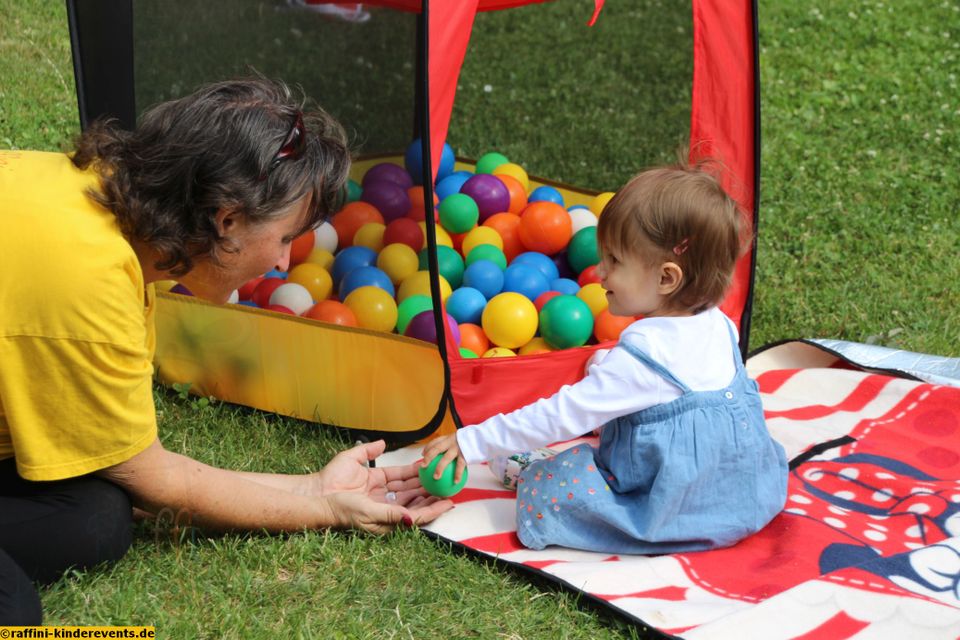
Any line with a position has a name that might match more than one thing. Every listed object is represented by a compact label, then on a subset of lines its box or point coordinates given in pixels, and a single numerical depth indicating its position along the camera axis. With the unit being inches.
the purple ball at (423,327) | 96.7
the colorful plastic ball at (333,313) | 101.5
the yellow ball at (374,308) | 100.1
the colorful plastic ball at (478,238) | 130.9
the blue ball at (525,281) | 122.0
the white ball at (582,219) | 135.3
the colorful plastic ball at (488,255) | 127.3
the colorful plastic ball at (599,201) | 140.9
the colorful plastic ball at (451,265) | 123.3
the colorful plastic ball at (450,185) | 138.8
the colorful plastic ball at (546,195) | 142.7
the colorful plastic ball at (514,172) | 147.8
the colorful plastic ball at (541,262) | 127.4
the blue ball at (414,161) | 96.8
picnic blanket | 75.3
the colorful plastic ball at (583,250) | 130.4
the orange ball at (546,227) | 131.8
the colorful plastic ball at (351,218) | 106.8
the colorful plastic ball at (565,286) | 125.1
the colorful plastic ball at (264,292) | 106.8
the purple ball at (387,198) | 100.9
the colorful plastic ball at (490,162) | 150.5
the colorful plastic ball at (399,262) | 100.0
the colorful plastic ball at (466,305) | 118.0
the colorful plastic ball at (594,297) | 117.3
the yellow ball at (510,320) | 113.0
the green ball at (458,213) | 131.3
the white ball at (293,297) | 104.3
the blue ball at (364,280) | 102.4
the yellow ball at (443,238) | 129.3
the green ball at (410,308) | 97.0
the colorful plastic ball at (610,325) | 113.1
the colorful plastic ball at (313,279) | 107.7
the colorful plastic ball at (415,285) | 97.4
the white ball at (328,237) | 111.2
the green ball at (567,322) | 110.9
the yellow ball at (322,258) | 110.7
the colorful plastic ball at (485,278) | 121.6
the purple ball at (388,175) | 102.5
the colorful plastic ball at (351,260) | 106.9
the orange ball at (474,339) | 113.8
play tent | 97.1
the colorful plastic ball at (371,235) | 105.2
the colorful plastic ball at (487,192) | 135.7
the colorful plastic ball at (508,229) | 135.0
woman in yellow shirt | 65.9
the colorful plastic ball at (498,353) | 110.8
